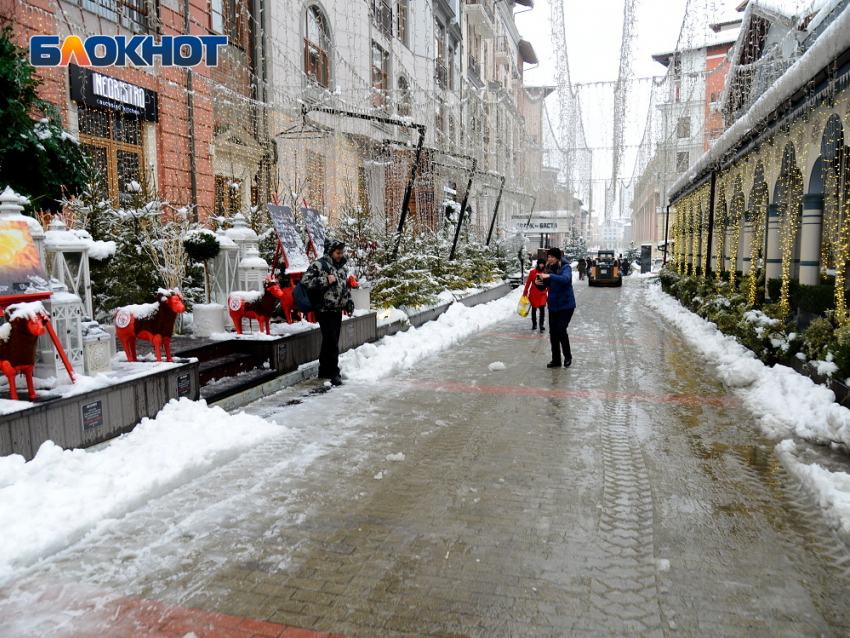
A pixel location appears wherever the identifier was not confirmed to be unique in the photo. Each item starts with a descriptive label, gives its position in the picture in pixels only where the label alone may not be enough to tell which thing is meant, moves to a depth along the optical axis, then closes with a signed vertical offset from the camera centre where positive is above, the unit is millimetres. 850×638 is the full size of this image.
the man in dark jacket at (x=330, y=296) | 8336 -536
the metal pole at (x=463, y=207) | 19141 +1380
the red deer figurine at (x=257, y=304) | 8609 -650
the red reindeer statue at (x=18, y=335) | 4812 -588
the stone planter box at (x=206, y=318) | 8789 -858
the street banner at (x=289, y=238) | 10117 +272
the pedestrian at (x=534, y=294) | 13289 -860
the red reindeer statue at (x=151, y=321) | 6383 -659
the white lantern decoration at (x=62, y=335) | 5461 -680
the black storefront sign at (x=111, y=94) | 12258 +3289
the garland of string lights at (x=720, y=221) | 18217 +901
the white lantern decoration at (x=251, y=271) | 9680 -240
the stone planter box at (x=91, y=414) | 4586 -1266
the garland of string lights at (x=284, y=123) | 14289 +3300
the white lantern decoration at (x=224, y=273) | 9688 -266
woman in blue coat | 9773 -793
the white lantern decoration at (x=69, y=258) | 6211 -13
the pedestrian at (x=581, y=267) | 42031 -938
